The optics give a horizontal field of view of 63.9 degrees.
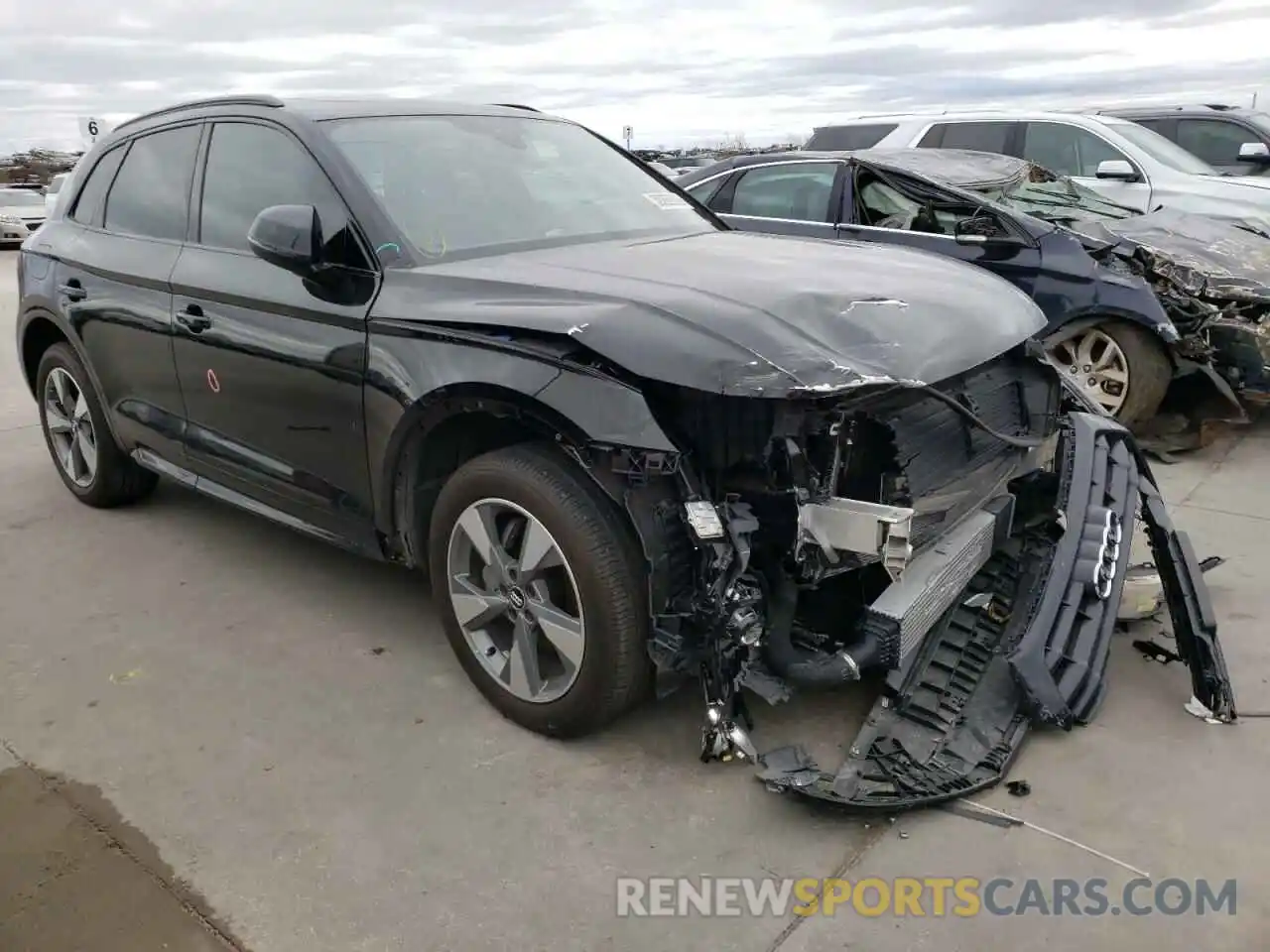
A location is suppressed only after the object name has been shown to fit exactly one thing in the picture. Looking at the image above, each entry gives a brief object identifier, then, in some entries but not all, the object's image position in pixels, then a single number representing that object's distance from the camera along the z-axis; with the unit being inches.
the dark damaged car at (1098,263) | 218.2
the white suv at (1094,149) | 331.3
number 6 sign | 631.2
